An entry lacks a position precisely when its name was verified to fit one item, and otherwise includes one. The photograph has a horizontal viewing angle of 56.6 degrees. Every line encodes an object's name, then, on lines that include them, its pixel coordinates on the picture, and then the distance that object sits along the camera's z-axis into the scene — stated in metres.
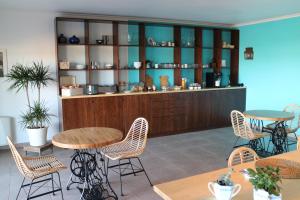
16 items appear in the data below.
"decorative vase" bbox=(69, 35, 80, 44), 5.28
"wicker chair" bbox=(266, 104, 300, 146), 5.47
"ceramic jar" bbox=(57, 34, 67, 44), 5.19
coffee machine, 6.80
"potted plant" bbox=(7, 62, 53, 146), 4.65
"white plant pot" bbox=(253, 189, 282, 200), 1.41
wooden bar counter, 5.11
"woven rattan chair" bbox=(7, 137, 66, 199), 2.74
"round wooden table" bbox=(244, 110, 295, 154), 4.24
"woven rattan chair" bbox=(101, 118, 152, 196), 3.24
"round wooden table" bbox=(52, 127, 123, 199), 2.82
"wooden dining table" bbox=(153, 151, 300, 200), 1.58
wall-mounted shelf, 5.48
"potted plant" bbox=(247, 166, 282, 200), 1.41
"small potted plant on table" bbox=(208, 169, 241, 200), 1.46
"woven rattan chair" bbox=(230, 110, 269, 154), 4.32
